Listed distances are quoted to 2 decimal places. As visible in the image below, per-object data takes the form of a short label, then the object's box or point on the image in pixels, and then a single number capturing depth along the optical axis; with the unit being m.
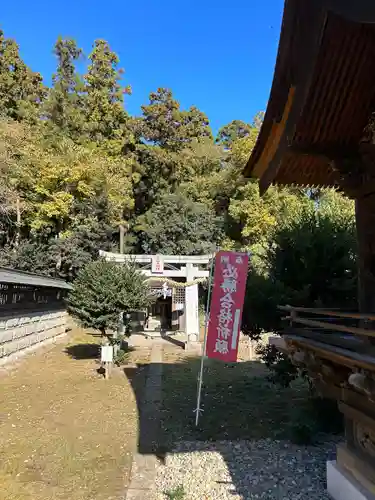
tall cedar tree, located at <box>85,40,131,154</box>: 28.97
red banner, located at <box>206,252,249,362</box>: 7.07
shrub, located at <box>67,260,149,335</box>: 11.62
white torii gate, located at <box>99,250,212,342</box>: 19.44
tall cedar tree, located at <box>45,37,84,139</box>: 27.56
